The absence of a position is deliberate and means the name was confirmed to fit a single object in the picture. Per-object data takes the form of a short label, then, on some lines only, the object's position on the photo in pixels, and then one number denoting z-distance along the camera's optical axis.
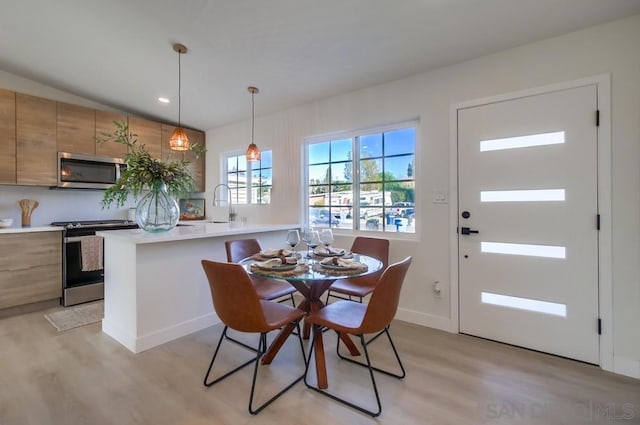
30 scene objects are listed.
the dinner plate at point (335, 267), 1.83
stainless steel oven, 3.39
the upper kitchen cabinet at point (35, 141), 3.28
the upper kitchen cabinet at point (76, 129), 3.56
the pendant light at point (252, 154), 3.16
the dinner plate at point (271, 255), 2.17
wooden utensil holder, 3.56
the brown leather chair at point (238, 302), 1.60
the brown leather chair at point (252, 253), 2.39
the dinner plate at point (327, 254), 2.24
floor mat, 2.86
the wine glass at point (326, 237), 2.25
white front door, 2.16
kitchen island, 2.35
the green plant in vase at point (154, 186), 2.49
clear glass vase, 2.59
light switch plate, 2.73
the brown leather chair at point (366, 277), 2.49
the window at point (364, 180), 3.07
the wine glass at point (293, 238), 2.24
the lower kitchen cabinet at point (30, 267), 3.09
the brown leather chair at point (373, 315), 1.62
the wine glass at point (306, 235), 2.26
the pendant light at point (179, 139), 2.78
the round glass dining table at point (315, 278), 1.75
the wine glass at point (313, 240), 2.23
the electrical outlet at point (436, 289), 2.74
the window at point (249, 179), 4.32
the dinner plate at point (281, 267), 1.82
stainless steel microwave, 3.59
